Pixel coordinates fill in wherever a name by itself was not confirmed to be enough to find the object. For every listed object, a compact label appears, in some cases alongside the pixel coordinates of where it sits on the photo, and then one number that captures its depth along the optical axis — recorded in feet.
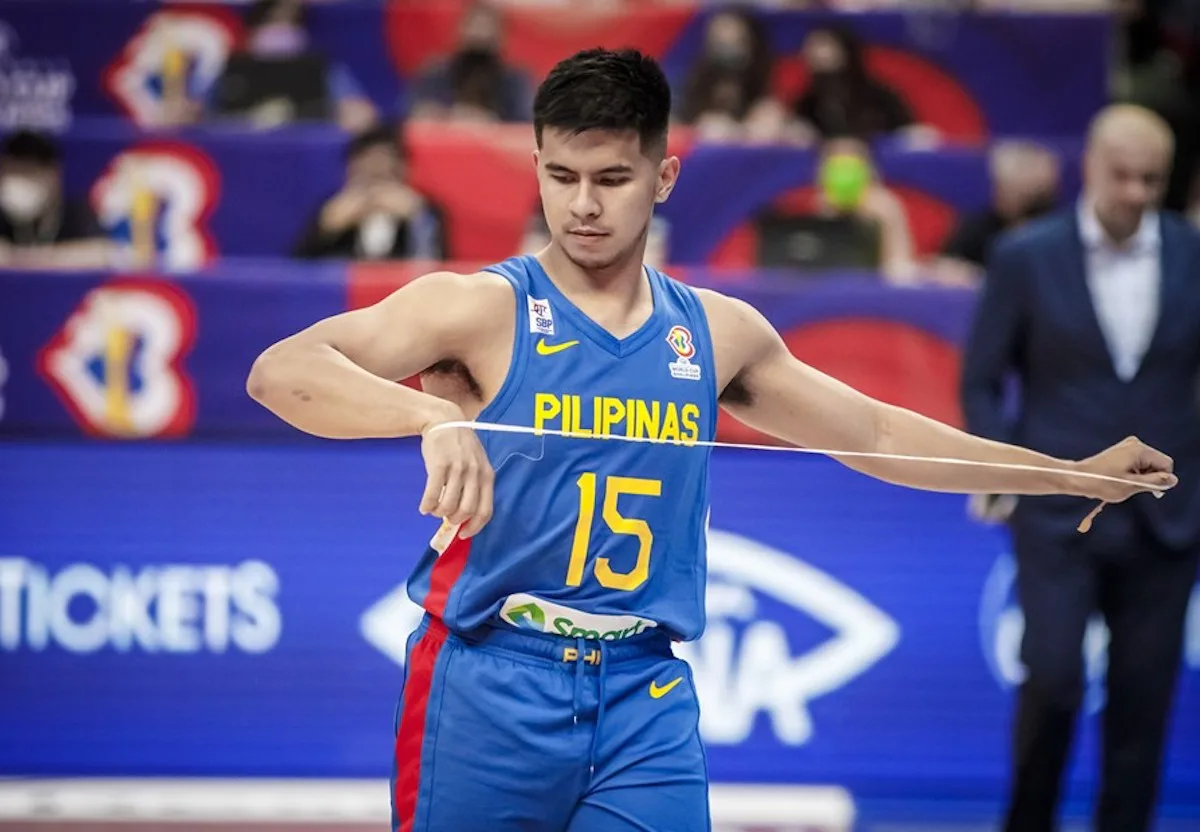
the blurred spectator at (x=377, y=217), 54.60
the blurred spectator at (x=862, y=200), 57.06
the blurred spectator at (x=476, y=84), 64.13
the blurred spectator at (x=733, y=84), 63.87
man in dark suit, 35.63
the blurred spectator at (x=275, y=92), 64.18
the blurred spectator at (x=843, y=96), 64.23
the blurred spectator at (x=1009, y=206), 57.36
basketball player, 20.85
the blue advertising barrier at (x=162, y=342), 45.75
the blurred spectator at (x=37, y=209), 56.54
